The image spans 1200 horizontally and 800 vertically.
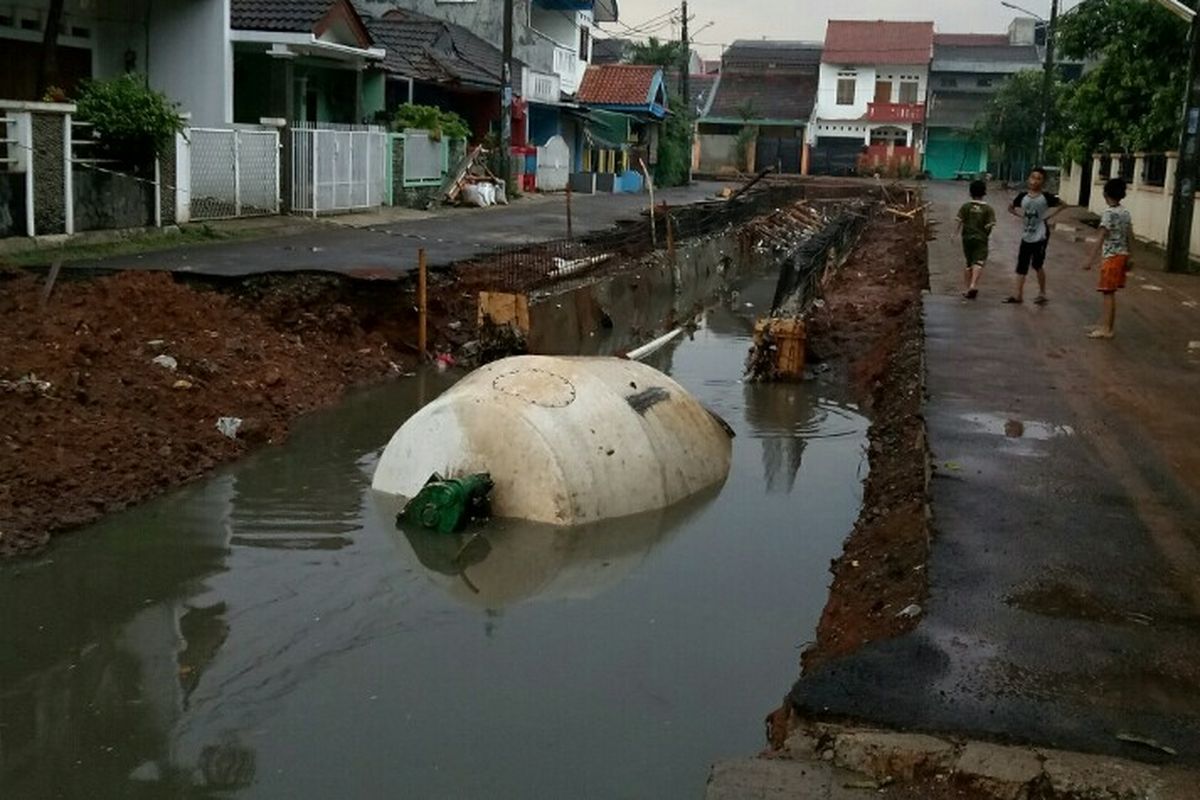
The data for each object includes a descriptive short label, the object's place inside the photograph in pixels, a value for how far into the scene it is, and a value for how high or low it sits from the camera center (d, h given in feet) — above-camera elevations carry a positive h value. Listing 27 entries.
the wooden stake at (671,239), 77.46 -5.22
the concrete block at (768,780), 15.05 -7.07
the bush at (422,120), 98.99 +1.43
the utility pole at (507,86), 106.63 +4.58
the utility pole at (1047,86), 165.37 +10.12
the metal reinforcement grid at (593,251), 57.77 -5.34
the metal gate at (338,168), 76.69 -1.94
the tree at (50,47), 61.36 +3.42
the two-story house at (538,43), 139.54 +11.23
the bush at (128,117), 57.11 +0.38
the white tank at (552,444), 29.99 -6.86
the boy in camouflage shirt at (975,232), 55.26 -2.77
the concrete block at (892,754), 15.39 -6.82
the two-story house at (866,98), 224.94 +10.45
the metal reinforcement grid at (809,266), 55.01 -5.37
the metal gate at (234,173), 67.15 -2.19
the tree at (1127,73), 85.20 +6.73
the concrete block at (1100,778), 14.62 -6.66
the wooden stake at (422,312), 50.91 -6.60
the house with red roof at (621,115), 161.58 +4.12
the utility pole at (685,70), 192.13 +11.56
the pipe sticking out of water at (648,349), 48.52 -7.46
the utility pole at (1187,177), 67.10 -0.14
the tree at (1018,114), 196.44 +7.76
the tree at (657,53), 205.82 +15.00
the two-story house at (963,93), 229.66 +12.20
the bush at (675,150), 174.60 +0.15
